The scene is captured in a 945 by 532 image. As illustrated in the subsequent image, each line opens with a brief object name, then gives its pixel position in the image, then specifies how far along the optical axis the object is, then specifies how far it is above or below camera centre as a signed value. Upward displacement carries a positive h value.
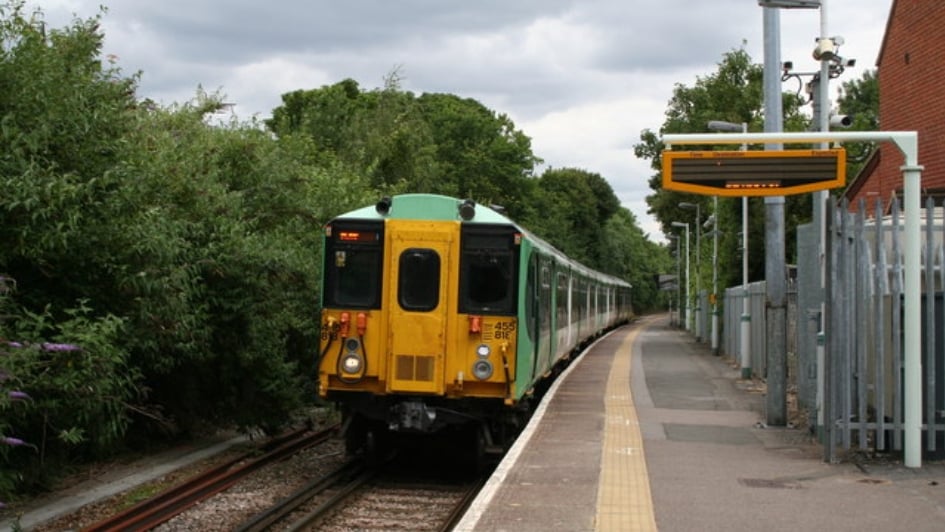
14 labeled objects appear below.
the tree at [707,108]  60.69 +13.28
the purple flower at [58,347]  8.84 -0.21
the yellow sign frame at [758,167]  10.95 +1.72
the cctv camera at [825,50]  14.16 +3.76
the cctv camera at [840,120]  14.41 +2.91
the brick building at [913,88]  22.50 +5.68
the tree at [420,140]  34.56 +7.92
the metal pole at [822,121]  13.26 +2.82
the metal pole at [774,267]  14.34 +0.97
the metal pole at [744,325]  24.09 +0.29
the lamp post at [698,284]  46.22 +2.32
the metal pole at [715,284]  34.72 +1.82
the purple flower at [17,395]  7.99 -0.55
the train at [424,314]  12.22 +0.18
